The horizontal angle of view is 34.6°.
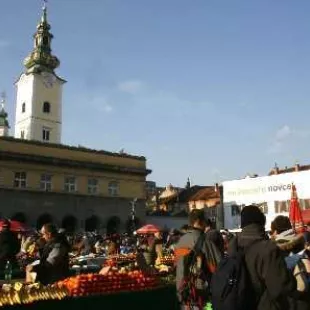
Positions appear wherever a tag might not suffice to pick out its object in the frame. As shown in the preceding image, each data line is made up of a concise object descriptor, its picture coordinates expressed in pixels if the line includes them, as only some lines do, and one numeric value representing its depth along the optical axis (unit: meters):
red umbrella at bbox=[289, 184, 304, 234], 15.20
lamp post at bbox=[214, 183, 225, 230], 51.06
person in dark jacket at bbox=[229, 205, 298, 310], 3.88
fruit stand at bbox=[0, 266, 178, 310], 7.55
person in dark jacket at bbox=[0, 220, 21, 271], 10.20
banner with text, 43.16
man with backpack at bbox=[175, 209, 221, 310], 5.68
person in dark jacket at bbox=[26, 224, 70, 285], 8.14
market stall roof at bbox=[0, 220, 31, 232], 21.04
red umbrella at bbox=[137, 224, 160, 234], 27.77
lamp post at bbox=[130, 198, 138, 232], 49.66
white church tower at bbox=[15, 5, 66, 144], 61.34
